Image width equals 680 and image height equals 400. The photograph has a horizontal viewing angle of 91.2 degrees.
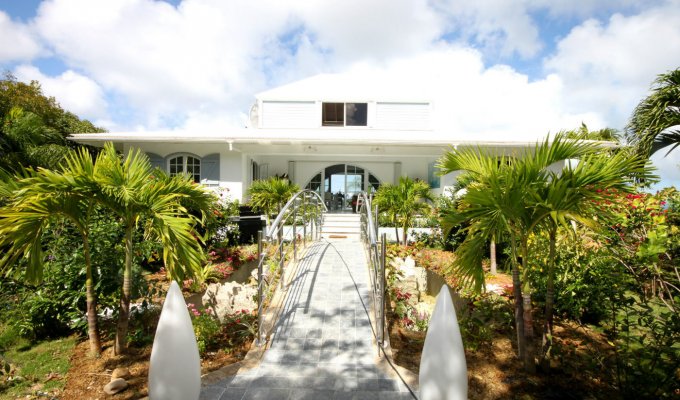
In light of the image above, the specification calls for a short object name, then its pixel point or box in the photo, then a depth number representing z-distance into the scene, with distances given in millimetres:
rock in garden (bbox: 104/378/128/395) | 3174
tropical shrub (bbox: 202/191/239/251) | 7914
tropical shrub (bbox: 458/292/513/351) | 4027
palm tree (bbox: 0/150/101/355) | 2986
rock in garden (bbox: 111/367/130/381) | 3449
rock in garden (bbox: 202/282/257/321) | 5215
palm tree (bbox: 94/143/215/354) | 3408
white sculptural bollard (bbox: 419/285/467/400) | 2311
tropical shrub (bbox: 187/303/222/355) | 4014
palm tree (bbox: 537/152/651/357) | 2881
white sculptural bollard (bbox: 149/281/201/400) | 2387
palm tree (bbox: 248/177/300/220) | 9969
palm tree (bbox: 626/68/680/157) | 6820
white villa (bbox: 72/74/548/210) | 12078
